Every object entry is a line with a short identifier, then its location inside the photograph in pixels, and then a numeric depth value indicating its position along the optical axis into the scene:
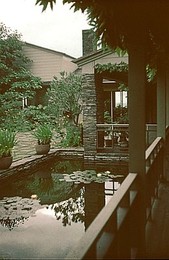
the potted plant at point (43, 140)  13.45
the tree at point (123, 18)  2.93
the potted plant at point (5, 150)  10.14
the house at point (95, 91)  12.72
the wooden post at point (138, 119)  3.39
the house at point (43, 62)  24.98
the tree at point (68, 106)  15.39
